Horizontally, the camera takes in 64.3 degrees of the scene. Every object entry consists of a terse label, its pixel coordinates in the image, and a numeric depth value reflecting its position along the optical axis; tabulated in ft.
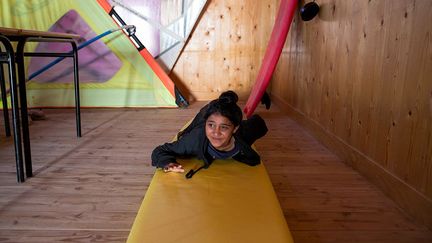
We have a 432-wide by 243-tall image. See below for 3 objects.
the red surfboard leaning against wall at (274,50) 8.74
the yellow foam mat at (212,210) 2.93
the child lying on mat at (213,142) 4.41
